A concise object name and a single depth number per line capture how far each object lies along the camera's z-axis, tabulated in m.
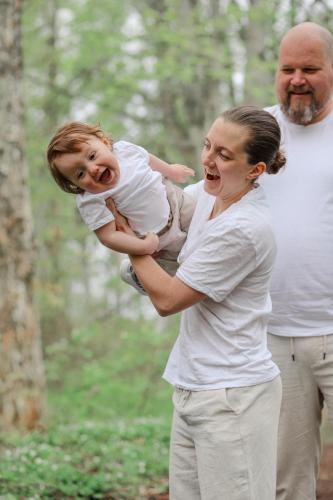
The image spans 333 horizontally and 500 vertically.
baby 5.41
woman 5.20
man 6.95
